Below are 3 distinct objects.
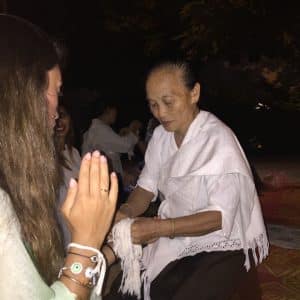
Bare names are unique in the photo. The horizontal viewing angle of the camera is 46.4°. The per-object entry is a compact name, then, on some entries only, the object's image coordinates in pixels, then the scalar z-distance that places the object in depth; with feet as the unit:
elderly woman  5.25
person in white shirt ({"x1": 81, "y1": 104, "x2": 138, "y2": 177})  14.44
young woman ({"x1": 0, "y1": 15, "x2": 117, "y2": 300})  3.25
